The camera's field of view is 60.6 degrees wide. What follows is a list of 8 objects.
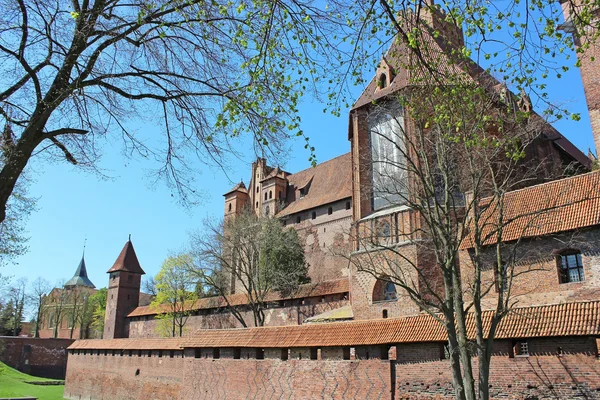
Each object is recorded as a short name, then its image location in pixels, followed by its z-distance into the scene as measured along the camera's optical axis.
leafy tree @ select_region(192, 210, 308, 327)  29.47
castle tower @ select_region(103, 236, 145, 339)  43.56
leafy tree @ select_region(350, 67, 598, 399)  8.24
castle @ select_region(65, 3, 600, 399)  11.78
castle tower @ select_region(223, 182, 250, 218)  46.71
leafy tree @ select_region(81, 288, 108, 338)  60.56
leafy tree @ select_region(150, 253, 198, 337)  36.84
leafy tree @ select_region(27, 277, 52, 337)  61.88
